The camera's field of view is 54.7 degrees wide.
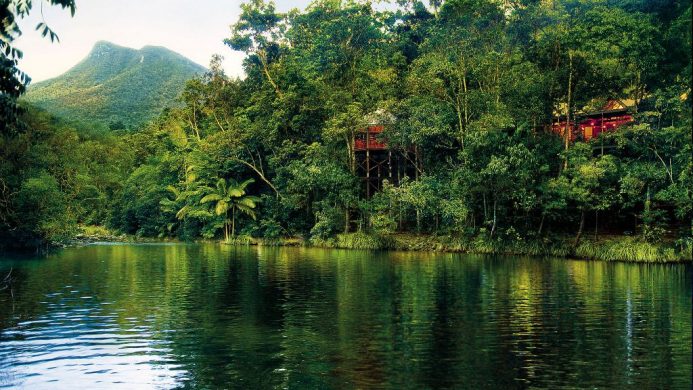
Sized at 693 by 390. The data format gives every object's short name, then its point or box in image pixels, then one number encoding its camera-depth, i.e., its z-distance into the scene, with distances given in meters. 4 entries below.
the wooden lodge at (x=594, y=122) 37.88
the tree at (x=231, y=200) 51.31
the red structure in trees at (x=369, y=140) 44.59
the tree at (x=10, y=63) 6.96
